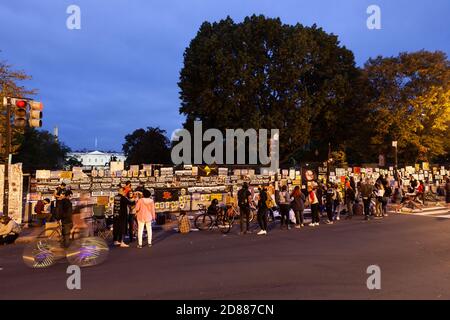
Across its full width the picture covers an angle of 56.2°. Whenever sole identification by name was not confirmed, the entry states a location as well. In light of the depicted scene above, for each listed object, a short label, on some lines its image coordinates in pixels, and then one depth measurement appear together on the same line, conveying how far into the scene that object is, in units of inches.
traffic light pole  576.4
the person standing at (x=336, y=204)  738.3
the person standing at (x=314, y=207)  649.6
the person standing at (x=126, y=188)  509.0
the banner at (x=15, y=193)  657.5
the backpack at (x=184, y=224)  605.9
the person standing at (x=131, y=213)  532.1
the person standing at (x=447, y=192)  908.0
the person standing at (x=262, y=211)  576.1
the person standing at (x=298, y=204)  626.8
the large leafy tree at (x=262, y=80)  1368.1
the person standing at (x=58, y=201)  424.5
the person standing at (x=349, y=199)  737.6
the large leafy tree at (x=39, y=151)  1909.4
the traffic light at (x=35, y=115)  573.9
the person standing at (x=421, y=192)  896.9
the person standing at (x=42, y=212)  668.1
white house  6683.1
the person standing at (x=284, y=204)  647.1
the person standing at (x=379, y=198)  740.3
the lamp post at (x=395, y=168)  1136.2
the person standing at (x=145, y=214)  489.1
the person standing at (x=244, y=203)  571.5
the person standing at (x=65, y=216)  414.0
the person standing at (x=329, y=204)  686.5
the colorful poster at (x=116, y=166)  784.9
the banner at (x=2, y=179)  655.1
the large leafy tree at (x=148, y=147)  2817.4
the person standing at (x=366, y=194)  711.1
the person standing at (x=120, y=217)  497.4
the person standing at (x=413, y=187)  897.9
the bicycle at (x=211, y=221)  623.2
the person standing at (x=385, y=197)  753.6
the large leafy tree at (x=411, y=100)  1418.6
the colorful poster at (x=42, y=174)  706.9
